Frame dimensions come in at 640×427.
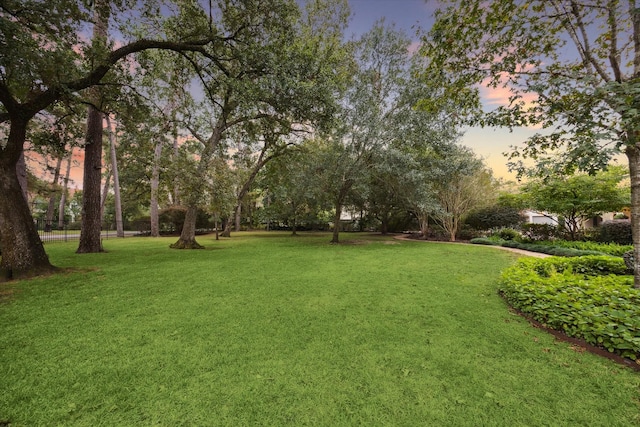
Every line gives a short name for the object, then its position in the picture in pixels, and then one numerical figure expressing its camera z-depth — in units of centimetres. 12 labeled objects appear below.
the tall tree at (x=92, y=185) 1054
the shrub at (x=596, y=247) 902
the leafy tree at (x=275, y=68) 688
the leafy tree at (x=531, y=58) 420
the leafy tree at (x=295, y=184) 1402
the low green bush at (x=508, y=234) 1474
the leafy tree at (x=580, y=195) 1050
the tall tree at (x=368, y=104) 1222
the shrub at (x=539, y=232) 1368
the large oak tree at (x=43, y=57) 509
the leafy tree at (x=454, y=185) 1341
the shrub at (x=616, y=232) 1091
